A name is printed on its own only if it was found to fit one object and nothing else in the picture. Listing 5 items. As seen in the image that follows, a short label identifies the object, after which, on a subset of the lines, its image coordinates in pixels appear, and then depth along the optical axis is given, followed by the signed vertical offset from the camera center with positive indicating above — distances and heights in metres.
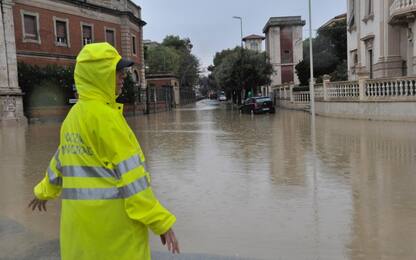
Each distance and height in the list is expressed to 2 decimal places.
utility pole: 23.62 +3.13
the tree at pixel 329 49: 48.91 +4.38
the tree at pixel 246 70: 48.72 +2.16
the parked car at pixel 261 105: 33.47 -1.12
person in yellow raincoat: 2.30 -0.43
